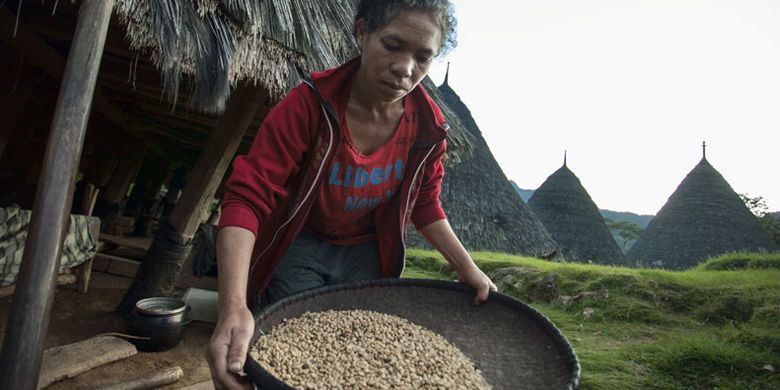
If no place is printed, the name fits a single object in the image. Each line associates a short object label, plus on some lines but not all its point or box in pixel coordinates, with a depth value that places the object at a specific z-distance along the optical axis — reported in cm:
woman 127
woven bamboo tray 129
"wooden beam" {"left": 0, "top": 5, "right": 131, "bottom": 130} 309
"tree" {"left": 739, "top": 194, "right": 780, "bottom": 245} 1486
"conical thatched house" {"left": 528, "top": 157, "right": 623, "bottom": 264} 1462
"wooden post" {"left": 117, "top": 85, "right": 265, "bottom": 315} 341
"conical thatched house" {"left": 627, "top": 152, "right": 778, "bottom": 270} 1334
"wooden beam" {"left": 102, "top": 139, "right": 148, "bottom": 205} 695
